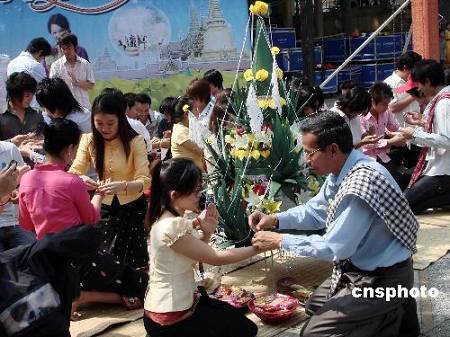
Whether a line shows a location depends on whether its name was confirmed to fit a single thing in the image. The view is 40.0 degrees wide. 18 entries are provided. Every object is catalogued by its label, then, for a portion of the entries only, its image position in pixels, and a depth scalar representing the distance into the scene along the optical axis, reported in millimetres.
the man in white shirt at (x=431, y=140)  5543
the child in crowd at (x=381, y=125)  6383
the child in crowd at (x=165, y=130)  6621
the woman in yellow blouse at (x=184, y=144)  5367
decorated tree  4227
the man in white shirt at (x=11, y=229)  3983
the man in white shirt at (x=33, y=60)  6863
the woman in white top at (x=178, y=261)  3115
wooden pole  9156
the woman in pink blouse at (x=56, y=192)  3408
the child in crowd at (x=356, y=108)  5918
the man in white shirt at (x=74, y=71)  6918
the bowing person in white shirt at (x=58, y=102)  4672
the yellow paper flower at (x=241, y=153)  4180
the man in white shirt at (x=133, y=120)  5492
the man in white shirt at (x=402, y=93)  6891
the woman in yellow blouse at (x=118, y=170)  4223
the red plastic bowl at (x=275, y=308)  3717
